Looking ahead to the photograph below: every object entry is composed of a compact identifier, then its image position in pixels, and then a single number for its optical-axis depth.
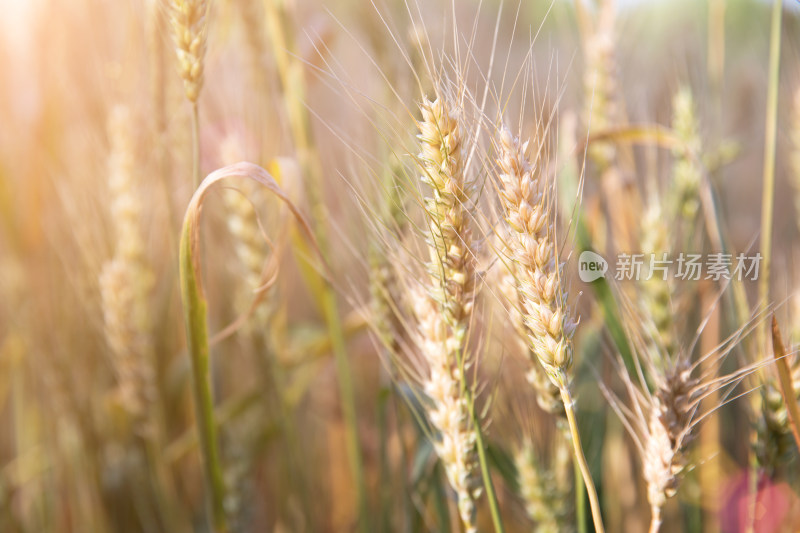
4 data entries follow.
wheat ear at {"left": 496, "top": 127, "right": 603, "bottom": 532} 0.42
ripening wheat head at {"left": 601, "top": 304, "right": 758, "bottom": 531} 0.46
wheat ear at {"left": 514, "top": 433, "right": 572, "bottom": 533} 0.63
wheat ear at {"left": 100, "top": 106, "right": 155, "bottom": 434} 0.75
